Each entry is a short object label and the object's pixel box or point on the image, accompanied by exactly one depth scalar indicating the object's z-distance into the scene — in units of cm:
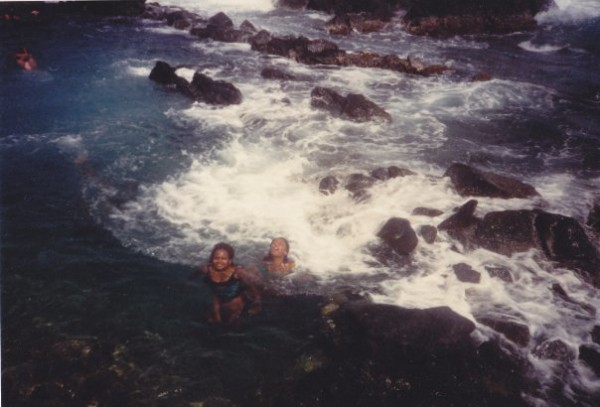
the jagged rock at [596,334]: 543
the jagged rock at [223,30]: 2047
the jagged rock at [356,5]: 2708
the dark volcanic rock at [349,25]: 2212
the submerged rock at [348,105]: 1208
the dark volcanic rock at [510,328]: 536
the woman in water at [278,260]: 624
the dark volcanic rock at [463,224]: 721
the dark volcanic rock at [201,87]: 1298
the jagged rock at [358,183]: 847
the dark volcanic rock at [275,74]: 1533
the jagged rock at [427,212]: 785
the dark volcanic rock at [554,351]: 519
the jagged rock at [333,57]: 1647
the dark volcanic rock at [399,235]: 694
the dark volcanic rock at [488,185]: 841
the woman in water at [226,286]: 556
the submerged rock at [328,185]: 848
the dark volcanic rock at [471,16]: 2316
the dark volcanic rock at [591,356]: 505
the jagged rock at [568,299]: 595
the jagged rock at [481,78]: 1570
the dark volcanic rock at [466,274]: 632
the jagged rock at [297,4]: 2855
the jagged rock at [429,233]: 719
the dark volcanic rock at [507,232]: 700
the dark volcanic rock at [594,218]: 751
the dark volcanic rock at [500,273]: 643
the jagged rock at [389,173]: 890
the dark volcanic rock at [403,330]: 507
